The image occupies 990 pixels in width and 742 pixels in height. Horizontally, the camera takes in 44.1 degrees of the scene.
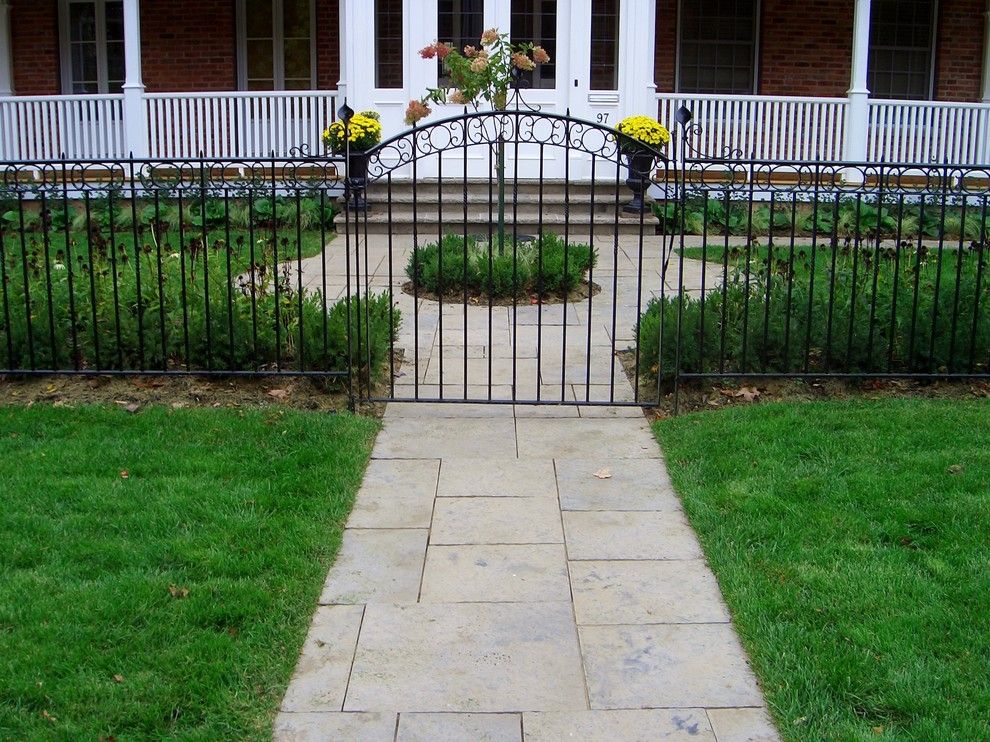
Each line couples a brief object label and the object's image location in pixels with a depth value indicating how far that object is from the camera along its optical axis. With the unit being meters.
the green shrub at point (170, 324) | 6.69
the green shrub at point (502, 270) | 9.45
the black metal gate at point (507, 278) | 7.05
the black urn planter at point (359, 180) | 6.17
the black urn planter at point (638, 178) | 6.29
